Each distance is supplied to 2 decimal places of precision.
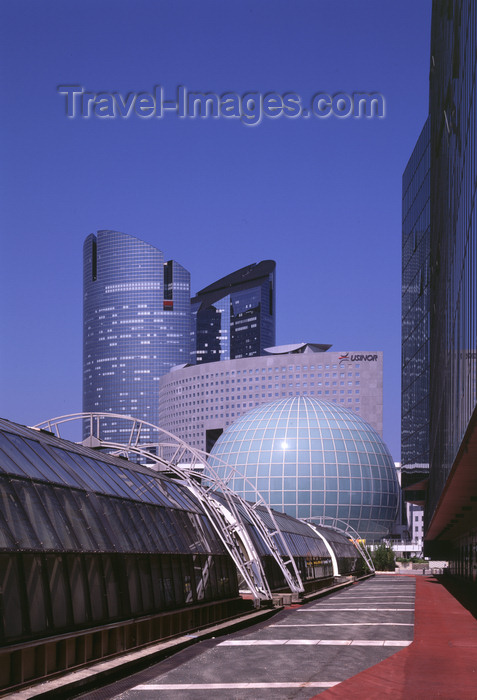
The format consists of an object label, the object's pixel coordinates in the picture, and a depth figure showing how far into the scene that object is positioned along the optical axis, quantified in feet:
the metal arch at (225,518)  133.28
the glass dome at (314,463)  424.05
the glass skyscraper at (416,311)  491.72
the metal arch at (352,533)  377.30
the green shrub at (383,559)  415.64
